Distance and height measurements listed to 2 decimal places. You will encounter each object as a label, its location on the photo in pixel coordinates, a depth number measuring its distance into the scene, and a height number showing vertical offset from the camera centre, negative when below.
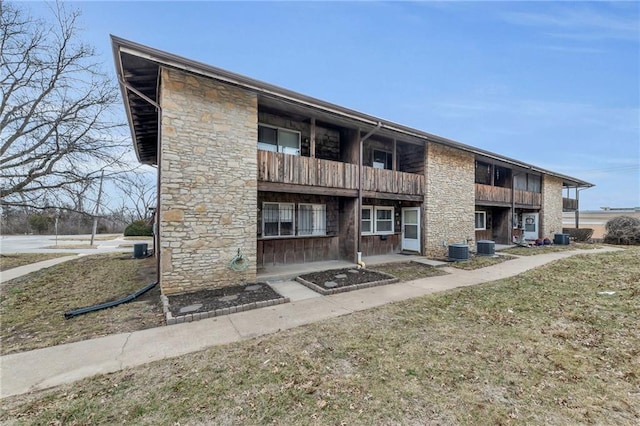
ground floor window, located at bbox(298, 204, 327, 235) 10.11 -0.20
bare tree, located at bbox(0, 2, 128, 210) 10.12 +4.42
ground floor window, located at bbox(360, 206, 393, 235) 11.84 -0.25
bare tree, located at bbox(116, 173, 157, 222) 11.84 +1.42
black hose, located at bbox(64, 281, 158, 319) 5.18 -2.08
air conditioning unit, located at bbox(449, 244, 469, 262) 11.02 -1.66
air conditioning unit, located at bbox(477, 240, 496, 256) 12.27 -1.60
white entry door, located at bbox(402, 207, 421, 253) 12.18 -0.67
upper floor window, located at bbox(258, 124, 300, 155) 8.92 +2.75
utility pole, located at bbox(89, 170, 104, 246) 11.56 +0.81
